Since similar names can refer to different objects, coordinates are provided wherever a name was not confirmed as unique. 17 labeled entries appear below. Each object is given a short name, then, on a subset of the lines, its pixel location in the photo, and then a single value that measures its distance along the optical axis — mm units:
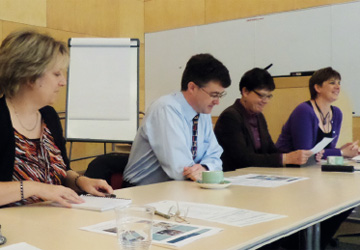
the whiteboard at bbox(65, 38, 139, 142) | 3785
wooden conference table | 1065
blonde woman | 1694
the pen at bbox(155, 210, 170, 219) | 1303
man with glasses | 2205
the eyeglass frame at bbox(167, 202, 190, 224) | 1279
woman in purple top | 3082
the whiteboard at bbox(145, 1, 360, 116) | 4344
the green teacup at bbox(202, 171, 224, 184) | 1934
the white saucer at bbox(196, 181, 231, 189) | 1886
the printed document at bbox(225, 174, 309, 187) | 2011
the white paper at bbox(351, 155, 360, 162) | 2938
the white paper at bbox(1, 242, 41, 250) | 989
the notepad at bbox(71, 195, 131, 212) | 1437
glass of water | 952
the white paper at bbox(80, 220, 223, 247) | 1055
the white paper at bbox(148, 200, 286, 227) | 1269
